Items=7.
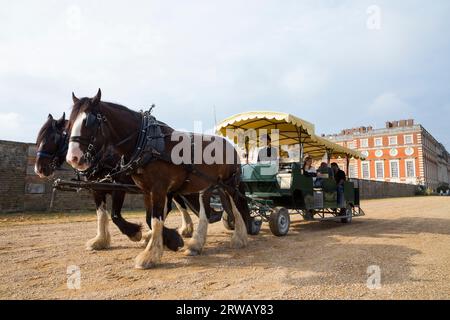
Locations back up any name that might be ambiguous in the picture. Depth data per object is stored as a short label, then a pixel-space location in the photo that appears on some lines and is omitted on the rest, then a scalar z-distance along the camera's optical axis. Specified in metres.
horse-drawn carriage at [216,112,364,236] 7.00
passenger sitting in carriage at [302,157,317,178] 7.89
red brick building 58.62
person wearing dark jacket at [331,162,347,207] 9.05
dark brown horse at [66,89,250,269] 3.72
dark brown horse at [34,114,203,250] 4.68
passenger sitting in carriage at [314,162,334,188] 8.36
